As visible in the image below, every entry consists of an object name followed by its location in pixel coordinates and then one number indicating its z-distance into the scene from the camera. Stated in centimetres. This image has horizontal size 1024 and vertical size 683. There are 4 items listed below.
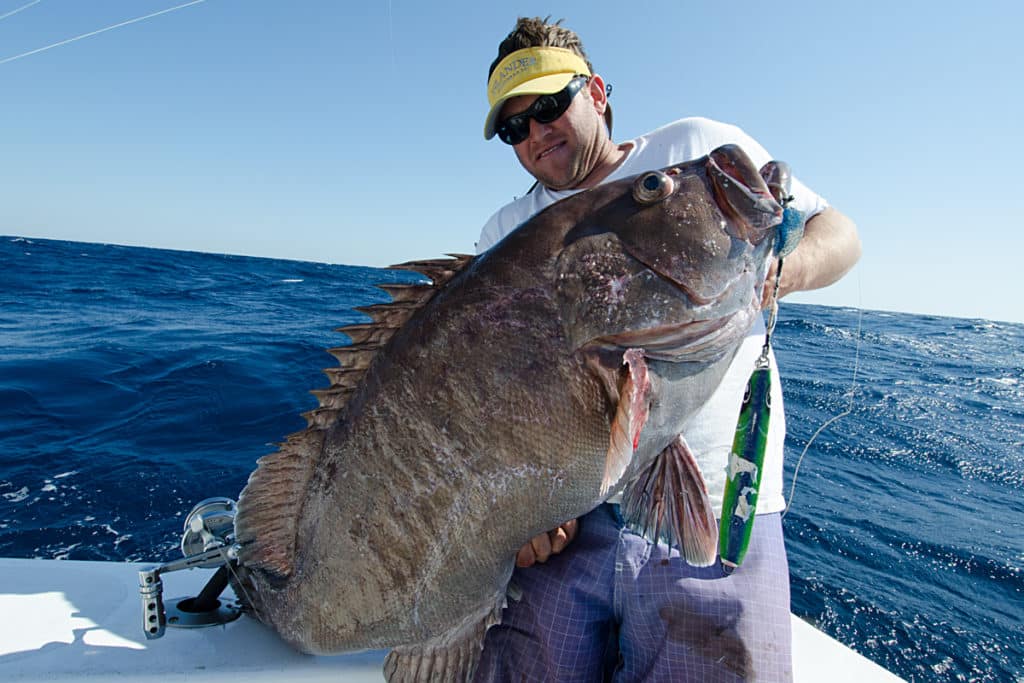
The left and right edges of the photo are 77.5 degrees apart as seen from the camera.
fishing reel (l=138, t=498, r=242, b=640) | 71
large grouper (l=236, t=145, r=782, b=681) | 57
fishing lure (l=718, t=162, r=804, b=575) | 61
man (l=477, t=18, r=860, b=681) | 68
